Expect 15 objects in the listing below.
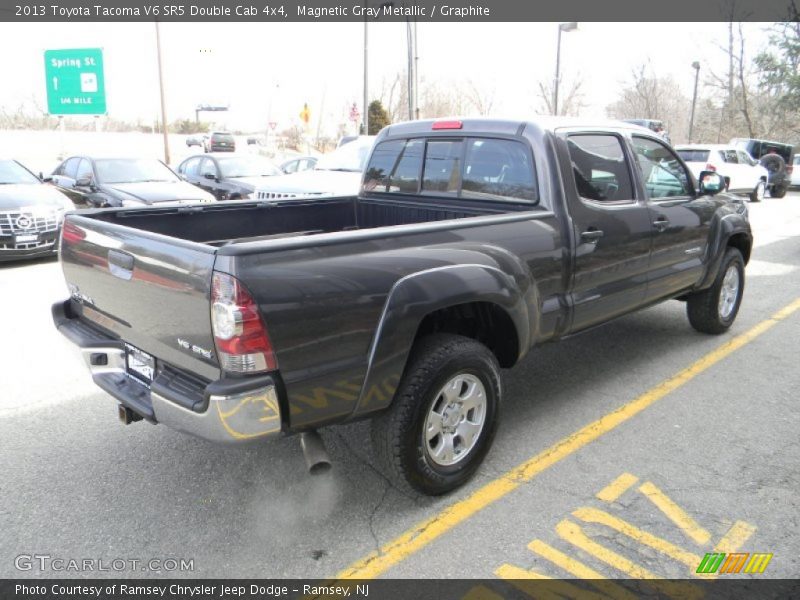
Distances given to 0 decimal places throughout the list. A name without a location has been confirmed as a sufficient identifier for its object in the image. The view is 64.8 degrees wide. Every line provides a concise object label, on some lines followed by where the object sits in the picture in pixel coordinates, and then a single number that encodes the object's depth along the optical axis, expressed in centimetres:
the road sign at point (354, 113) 2427
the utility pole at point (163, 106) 2575
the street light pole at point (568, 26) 2154
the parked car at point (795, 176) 2591
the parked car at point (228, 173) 1300
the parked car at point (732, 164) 1861
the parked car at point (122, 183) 1072
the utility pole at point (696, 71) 4022
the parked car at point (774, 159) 2220
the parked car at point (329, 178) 934
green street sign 2256
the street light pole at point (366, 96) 2307
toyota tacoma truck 246
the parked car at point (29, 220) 880
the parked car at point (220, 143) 3947
